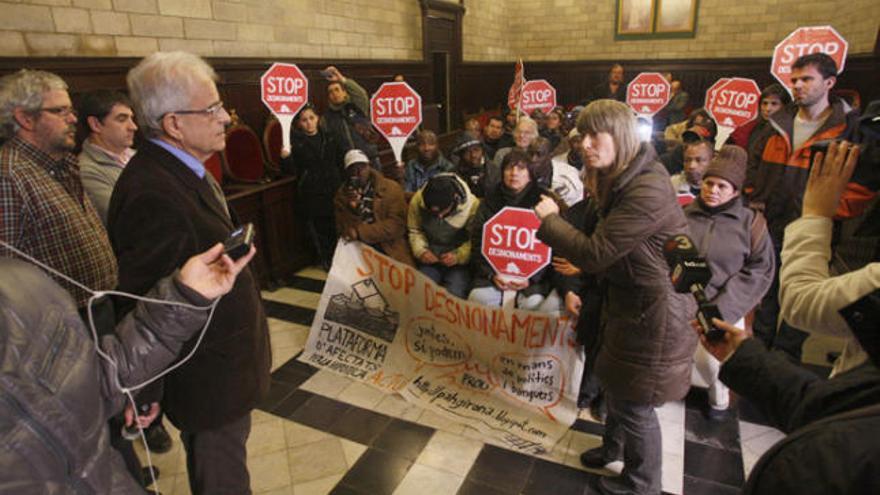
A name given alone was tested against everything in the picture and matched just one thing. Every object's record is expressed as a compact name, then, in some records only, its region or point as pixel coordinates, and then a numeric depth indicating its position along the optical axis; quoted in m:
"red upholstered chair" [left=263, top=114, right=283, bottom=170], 4.96
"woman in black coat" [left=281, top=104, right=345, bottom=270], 4.56
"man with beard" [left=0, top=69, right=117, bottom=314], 1.94
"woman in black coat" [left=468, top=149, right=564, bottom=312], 2.96
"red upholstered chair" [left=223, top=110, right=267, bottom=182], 4.55
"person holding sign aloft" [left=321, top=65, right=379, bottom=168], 4.60
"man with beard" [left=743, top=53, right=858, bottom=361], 3.00
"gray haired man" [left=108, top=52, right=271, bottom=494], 1.39
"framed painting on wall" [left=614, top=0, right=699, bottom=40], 10.55
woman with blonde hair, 1.71
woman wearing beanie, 2.31
